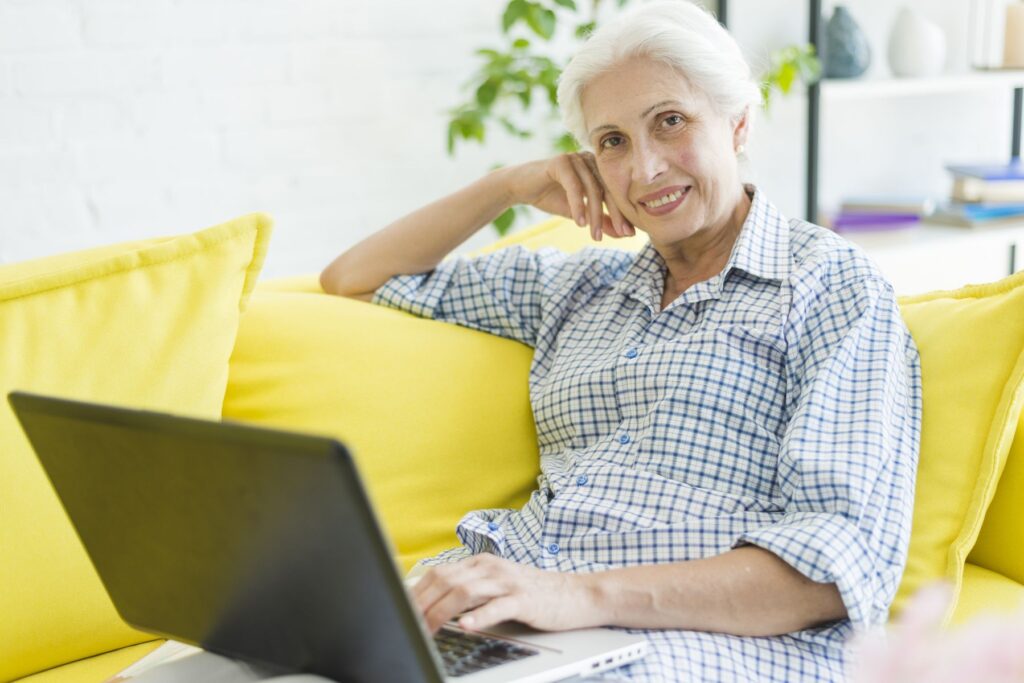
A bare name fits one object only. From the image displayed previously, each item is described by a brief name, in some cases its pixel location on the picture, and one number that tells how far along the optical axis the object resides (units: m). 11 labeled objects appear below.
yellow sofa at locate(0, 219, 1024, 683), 1.36
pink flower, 0.46
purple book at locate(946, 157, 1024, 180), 3.23
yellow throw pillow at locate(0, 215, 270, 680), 1.37
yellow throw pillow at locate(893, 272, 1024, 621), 1.35
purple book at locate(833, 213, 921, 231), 3.23
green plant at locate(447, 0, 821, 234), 2.52
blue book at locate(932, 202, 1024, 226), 3.22
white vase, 3.17
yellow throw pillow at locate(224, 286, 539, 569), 1.57
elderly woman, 1.22
